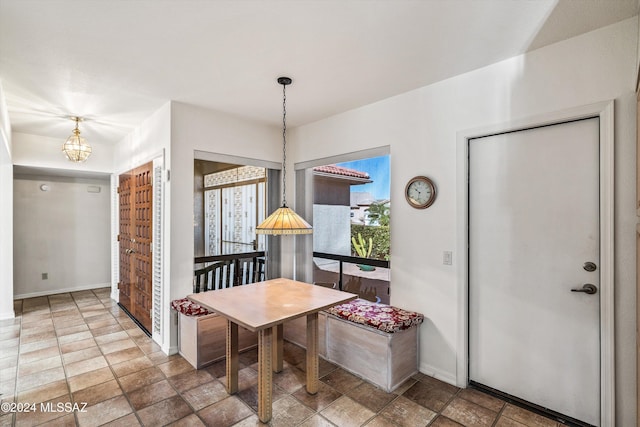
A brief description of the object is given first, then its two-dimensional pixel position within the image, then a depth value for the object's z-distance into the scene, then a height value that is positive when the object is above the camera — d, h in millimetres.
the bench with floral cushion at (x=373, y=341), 2486 -1096
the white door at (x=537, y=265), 2035 -379
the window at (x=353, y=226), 3271 -145
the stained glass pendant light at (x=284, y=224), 2191 -77
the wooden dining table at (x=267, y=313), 2086 -683
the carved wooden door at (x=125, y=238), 4355 -349
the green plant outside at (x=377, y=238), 3213 -261
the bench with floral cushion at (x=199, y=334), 2842 -1134
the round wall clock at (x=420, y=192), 2704 +191
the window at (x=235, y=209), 3854 +63
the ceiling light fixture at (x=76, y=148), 3830 +825
